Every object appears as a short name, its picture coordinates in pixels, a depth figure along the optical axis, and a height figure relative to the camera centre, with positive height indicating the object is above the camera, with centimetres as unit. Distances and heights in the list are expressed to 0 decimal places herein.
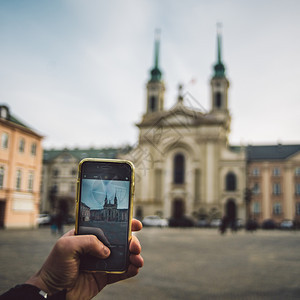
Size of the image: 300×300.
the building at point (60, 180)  6650 +406
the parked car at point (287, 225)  5748 -269
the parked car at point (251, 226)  4162 -219
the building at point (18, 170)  3216 +274
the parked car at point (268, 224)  5675 -264
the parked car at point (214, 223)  5672 -270
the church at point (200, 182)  6041 +388
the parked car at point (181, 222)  5338 -260
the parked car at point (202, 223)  5644 -278
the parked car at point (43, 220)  5155 -276
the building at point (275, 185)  6316 +386
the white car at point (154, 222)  5288 -260
